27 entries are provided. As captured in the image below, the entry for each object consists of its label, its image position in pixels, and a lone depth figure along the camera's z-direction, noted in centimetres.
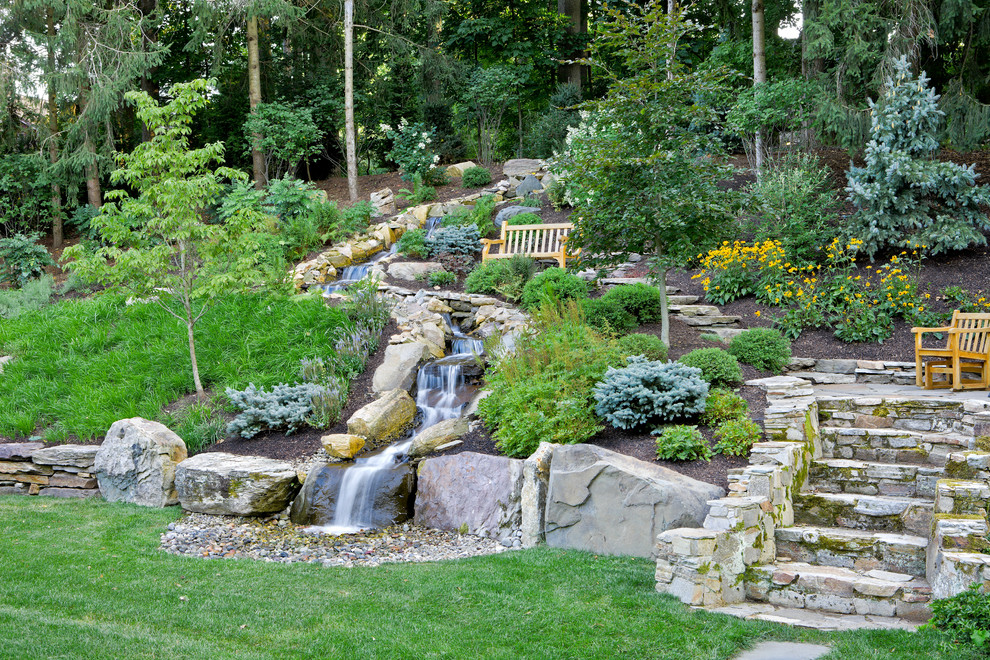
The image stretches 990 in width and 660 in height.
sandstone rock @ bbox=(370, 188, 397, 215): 1525
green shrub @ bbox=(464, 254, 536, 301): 1063
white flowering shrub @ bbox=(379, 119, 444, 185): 1641
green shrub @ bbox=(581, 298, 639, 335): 860
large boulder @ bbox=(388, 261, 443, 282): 1191
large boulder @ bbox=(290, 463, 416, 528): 667
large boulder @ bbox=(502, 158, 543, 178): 1636
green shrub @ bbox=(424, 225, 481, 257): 1274
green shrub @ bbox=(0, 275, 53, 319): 1233
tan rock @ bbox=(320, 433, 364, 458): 733
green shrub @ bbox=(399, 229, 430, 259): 1264
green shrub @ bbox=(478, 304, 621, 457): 650
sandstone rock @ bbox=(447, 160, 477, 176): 1738
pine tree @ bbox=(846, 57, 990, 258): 970
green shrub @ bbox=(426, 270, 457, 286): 1154
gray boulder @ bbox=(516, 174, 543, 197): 1507
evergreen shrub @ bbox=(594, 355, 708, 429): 635
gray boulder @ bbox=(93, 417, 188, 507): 727
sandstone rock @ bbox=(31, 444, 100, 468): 769
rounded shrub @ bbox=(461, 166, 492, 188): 1595
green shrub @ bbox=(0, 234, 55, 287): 1488
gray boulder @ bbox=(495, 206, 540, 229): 1369
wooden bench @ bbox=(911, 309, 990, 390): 712
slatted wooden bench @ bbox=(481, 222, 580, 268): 1191
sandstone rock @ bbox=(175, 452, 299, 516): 680
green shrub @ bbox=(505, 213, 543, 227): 1284
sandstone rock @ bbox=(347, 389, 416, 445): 764
